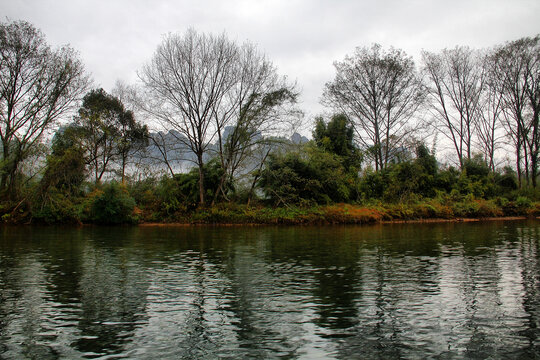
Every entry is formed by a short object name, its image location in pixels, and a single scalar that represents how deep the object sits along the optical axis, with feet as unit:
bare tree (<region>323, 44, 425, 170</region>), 126.21
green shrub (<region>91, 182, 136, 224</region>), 94.02
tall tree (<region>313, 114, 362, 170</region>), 128.67
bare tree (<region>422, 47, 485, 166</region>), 137.49
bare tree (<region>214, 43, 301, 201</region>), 102.47
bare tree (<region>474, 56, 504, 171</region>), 136.87
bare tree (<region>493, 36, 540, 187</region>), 128.67
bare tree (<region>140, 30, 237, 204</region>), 100.22
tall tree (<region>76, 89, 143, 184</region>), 115.34
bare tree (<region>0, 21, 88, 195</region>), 98.17
